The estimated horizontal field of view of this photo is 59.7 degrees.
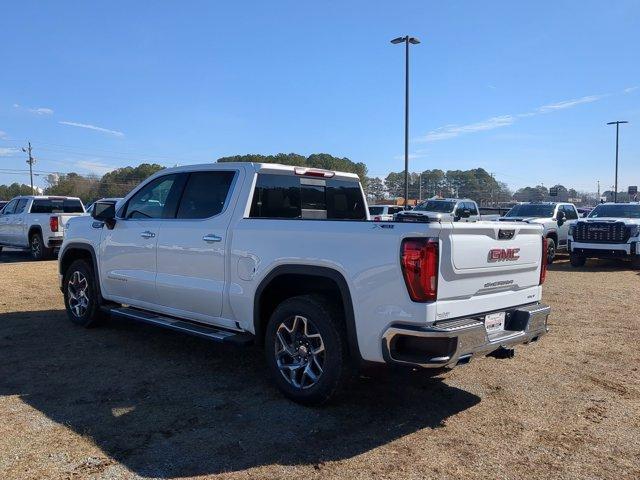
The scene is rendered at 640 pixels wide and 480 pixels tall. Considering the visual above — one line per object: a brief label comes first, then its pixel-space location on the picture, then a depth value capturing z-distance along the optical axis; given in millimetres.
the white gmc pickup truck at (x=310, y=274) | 3770
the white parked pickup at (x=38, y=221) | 15227
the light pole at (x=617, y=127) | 43619
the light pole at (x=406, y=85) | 24750
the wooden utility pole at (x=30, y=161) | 75562
